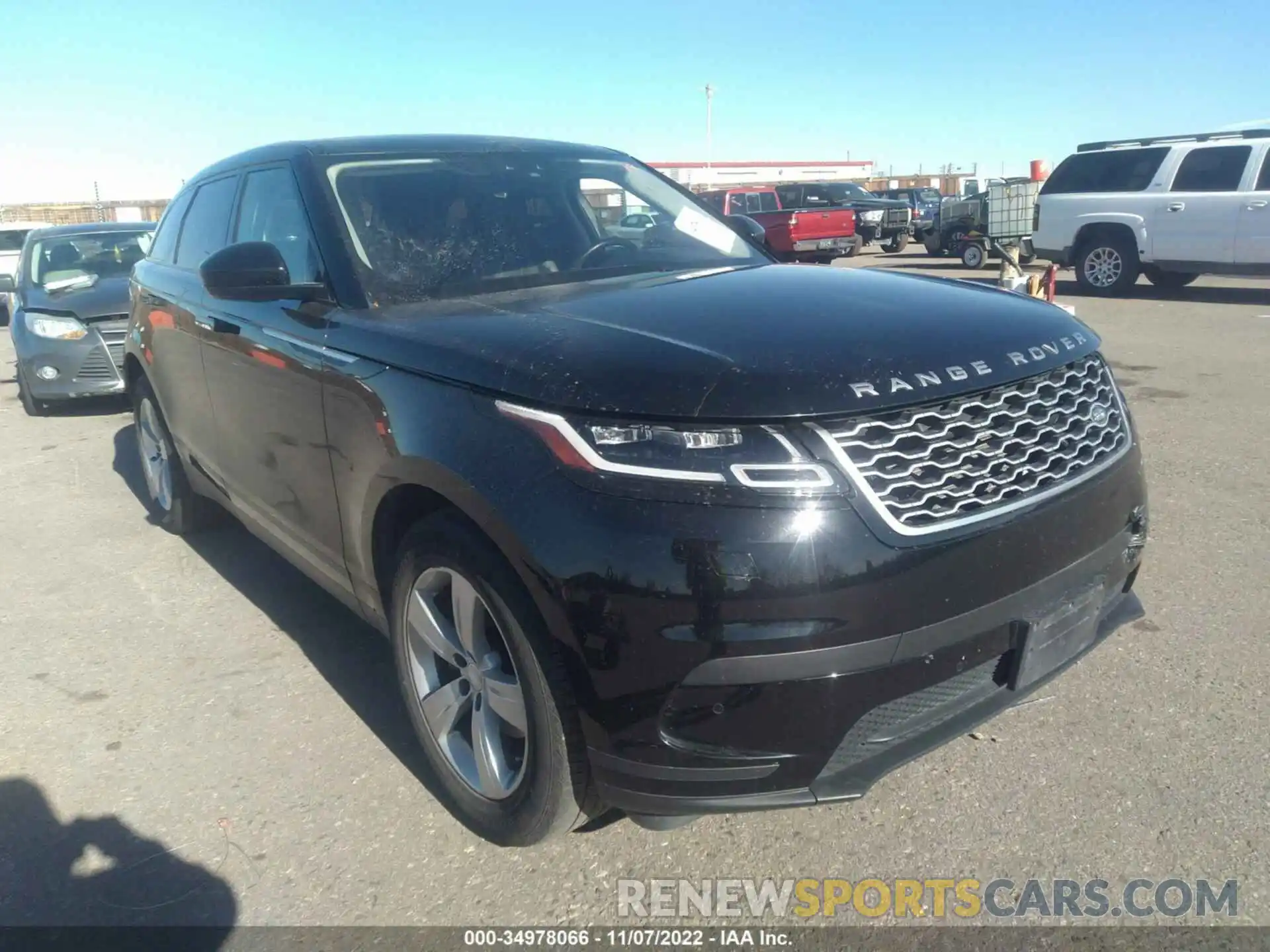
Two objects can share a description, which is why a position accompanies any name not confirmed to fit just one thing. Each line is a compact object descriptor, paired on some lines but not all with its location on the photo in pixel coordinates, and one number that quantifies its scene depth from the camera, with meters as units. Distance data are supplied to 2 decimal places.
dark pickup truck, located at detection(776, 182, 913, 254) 23.11
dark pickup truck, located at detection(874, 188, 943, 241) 27.96
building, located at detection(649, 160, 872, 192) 55.62
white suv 12.44
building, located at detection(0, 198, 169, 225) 38.06
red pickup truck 19.38
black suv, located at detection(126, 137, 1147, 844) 1.99
